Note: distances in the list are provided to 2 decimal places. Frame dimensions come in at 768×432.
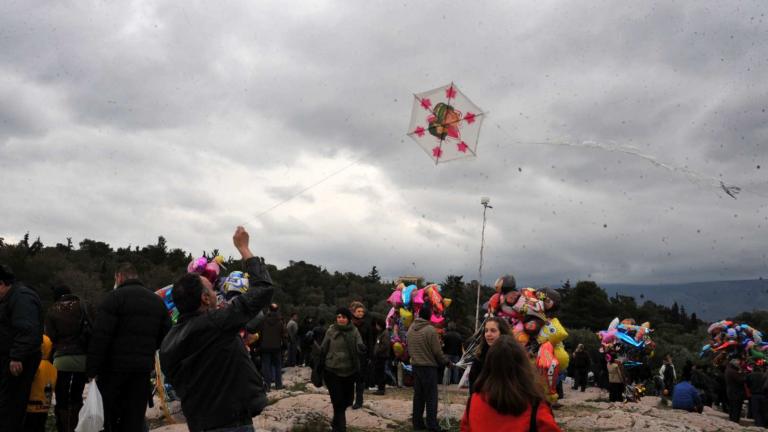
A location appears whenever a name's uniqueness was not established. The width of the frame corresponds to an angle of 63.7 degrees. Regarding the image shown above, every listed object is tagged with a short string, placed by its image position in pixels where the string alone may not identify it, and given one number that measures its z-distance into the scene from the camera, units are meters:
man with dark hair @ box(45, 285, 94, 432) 6.59
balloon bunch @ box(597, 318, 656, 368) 14.70
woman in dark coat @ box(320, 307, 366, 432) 8.06
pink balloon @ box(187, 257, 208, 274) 9.66
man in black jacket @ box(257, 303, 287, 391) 13.31
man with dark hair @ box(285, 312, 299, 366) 18.58
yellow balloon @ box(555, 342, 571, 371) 8.78
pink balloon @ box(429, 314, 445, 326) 11.49
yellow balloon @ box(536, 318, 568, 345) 8.69
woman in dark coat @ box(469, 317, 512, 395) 5.27
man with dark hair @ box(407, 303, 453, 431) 8.87
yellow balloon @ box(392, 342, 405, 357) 12.94
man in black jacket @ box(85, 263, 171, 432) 5.53
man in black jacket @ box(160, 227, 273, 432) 3.60
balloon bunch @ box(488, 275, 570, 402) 8.55
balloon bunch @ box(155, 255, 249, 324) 9.30
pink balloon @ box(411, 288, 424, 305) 11.55
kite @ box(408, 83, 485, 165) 9.75
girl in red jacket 3.06
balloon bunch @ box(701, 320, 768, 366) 16.00
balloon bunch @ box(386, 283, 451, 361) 11.36
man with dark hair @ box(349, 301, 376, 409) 10.27
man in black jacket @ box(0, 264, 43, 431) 5.88
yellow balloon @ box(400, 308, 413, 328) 12.27
